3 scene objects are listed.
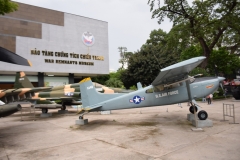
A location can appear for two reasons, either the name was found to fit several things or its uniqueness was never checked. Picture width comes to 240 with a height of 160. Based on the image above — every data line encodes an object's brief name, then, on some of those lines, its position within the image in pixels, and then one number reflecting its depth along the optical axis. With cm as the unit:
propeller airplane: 856
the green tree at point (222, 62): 2688
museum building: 2755
